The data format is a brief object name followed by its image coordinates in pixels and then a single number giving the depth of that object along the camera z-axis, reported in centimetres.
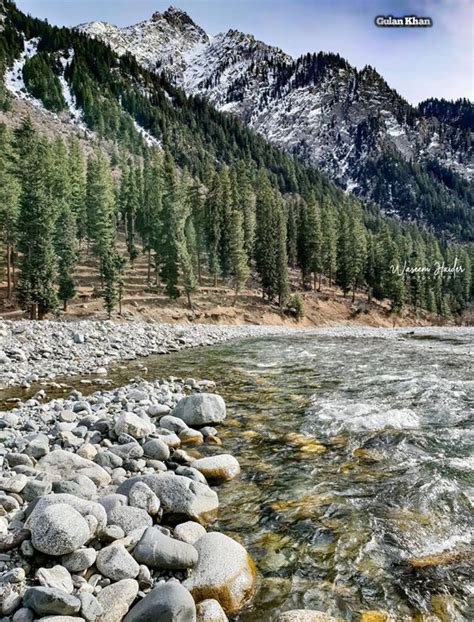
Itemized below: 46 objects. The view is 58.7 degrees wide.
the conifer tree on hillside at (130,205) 6425
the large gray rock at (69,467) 728
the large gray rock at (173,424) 1019
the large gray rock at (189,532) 564
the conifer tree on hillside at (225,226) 5919
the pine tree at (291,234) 7869
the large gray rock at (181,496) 633
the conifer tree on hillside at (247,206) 6391
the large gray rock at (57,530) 482
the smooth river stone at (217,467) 770
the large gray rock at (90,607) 414
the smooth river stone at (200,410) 1080
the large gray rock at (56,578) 442
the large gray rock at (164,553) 508
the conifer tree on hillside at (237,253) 5325
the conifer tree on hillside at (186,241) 4791
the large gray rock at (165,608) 411
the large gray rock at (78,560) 480
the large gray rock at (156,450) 867
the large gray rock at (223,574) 477
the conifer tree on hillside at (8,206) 4019
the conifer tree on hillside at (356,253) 6762
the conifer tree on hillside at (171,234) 4866
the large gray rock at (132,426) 948
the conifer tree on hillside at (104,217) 4031
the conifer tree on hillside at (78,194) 5661
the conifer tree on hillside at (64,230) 4131
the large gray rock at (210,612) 438
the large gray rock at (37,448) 816
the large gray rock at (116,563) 481
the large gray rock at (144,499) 623
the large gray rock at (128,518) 574
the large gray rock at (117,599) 428
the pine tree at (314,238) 6656
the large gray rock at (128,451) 857
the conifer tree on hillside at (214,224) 5844
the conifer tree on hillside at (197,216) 5988
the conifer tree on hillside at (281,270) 5669
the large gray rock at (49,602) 403
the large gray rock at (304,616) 431
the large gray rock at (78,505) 541
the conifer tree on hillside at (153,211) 5359
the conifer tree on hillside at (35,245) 3556
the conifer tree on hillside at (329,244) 6981
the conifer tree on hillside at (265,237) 5809
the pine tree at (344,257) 6806
